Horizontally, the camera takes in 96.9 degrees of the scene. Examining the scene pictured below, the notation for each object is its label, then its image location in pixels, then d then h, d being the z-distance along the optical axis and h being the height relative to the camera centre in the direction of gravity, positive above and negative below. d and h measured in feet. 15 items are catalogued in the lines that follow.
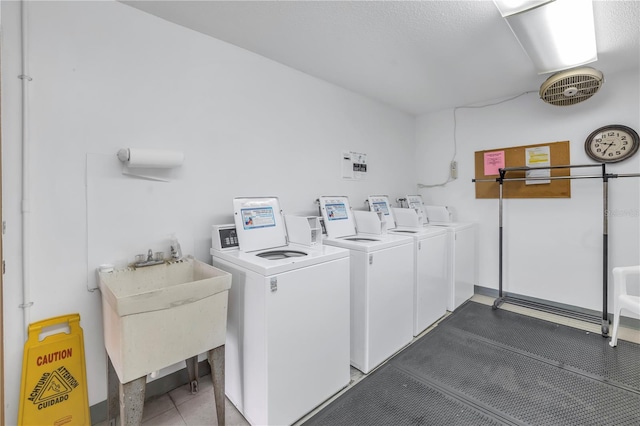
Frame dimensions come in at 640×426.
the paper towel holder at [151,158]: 5.30 +1.06
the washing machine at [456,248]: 9.79 -1.33
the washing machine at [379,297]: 6.51 -2.07
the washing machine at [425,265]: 8.13 -1.63
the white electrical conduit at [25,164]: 4.60 +0.79
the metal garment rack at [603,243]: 8.32 -0.99
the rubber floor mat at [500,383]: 5.30 -3.75
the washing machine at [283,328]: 4.80 -2.14
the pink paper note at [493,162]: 11.15 +1.96
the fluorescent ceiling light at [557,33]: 5.35 +3.83
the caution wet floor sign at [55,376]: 4.55 -2.75
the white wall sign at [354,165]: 10.06 +1.71
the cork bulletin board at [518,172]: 9.83 +1.51
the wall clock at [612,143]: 8.60 +2.12
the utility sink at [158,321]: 3.97 -1.67
